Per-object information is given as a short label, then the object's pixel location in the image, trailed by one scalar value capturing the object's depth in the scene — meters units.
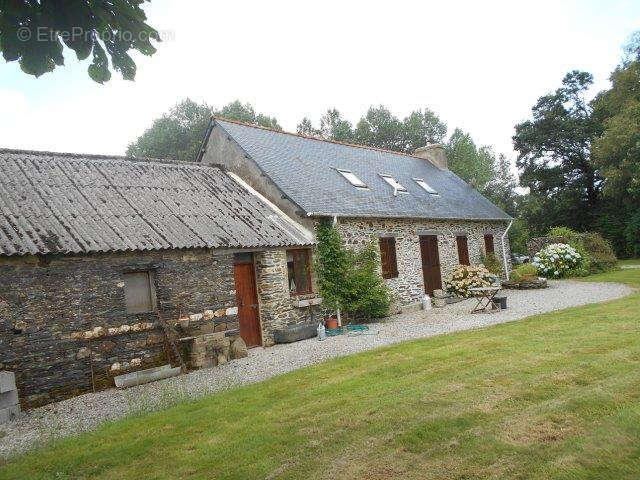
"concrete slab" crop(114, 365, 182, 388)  8.90
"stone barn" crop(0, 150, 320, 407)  8.52
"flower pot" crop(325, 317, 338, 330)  12.98
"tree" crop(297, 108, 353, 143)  39.22
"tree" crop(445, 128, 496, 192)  37.06
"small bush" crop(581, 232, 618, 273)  21.83
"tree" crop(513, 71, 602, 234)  32.81
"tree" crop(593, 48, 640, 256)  22.84
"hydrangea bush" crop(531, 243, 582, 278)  20.80
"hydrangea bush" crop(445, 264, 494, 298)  17.28
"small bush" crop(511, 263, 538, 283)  18.34
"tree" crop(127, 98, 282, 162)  34.44
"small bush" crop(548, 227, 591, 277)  20.78
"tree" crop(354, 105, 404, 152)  39.03
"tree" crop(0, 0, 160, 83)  3.46
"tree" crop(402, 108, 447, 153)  39.44
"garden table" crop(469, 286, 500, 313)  12.79
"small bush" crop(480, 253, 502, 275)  19.88
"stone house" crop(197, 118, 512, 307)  14.27
